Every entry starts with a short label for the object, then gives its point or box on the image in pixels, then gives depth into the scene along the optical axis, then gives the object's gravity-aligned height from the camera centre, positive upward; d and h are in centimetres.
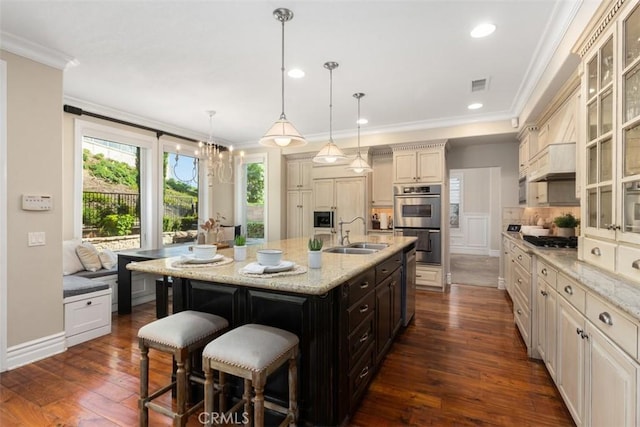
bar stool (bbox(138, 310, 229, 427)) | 167 -70
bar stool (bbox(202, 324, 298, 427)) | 144 -69
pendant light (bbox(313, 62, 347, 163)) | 314 +59
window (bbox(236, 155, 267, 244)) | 638 +31
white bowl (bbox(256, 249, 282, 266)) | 182 -26
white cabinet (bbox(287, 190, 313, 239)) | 602 +0
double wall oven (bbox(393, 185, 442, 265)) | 497 -7
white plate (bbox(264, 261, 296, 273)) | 176 -31
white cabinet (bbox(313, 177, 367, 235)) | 552 +26
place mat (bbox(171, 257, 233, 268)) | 196 -33
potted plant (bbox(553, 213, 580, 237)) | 311 -11
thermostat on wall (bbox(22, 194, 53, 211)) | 261 +9
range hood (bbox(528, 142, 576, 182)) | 267 +46
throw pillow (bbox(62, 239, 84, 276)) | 360 -53
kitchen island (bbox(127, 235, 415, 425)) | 170 -60
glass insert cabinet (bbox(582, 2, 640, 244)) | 153 +43
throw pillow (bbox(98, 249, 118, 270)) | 389 -59
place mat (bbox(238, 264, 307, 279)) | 170 -34
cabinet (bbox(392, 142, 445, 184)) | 494 +80
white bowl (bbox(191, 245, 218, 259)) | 208 -26
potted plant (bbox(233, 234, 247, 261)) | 219 -26
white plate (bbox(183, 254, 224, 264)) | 204 -31
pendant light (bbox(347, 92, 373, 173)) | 371 +57
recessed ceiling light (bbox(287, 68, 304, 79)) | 309 +141
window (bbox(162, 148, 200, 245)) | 523 +26
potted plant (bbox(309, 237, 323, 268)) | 194 -26
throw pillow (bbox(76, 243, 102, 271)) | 374 -53
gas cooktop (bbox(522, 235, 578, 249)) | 272 -26
